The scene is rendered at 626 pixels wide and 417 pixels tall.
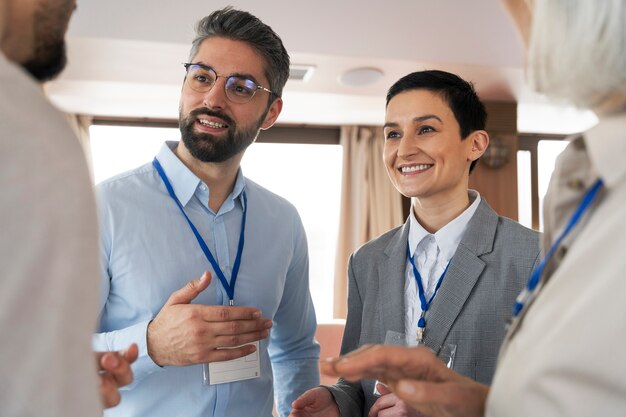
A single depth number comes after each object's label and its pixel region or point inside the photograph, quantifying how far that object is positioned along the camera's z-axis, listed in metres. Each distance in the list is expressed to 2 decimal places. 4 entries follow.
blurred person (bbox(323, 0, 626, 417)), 0.77
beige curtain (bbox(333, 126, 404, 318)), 7.20
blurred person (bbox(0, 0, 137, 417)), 0.65
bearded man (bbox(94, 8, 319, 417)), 1.67
